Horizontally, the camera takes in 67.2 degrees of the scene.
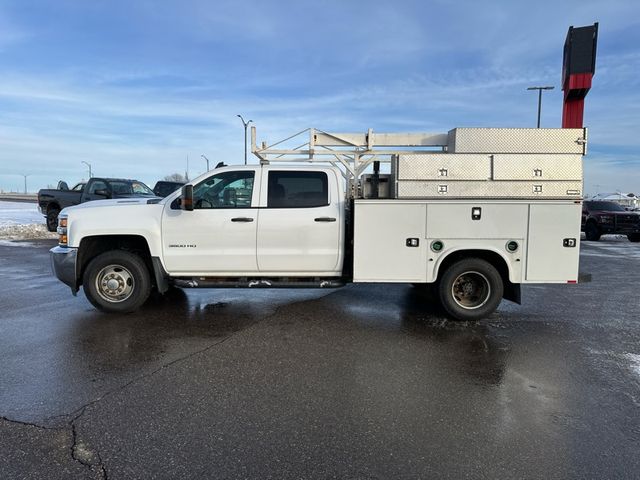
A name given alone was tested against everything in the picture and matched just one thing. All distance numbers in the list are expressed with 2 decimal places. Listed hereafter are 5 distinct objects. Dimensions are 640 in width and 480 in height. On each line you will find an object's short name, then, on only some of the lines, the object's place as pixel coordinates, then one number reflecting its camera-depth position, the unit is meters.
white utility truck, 6.05
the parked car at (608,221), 19.45
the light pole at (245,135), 35.17
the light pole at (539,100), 26.05
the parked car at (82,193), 16.55
